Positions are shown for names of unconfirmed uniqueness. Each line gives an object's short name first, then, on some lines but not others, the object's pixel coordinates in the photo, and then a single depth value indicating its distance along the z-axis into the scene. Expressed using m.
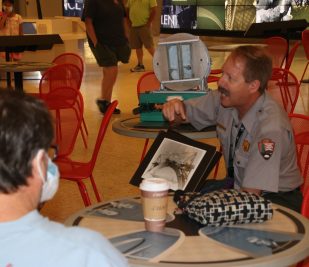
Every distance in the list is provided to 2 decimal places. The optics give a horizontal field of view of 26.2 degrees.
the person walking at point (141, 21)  11.94
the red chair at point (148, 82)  5.20
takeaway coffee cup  2.03
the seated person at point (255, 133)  2.76
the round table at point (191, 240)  1.91
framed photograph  2.65
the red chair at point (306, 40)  9.58
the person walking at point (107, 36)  7.84
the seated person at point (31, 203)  1.27
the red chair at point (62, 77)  6.11
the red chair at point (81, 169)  3.76
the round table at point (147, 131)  3.60
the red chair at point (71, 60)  6.72
